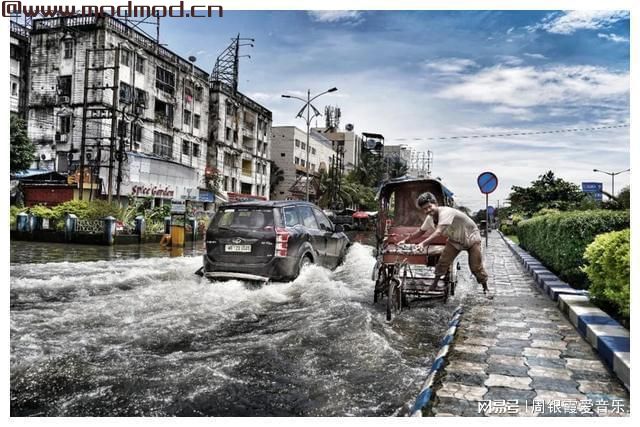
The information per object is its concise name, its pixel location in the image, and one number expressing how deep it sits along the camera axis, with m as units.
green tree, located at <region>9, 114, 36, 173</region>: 24.98
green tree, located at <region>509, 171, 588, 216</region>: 29.28
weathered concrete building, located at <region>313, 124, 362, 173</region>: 80.44
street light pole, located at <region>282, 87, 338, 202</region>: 34.91
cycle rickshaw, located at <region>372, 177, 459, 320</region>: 6.54
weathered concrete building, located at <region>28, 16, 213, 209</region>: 29.59
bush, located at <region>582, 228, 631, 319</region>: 4.70
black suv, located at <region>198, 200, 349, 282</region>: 7.69
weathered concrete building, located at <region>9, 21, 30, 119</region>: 30.48
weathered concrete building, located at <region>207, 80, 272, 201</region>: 42.97
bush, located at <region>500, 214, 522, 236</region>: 30.13
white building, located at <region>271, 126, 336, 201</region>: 57.26
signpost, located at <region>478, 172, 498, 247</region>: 13.51
